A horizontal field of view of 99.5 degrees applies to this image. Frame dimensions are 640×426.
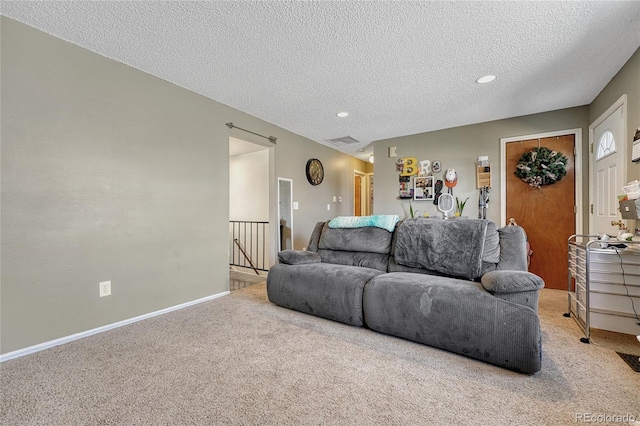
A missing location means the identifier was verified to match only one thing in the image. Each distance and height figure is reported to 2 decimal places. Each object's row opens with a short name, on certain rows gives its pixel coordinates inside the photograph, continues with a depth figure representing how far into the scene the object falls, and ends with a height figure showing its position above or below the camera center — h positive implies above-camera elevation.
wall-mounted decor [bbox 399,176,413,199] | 4.67 +0.41
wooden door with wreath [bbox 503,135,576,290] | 3.53 -0.02
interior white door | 2.55 +0.40
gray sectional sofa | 1.70 -0.58
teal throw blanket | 2.85 -0.12
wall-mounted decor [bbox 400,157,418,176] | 4.62 +0.76
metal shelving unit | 2.02 -0.60
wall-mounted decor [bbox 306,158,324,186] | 4.86 +0.74
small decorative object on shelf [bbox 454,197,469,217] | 4.21 +0.05
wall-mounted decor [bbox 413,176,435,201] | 4.48 +0.37
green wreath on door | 3.53 +0.57
